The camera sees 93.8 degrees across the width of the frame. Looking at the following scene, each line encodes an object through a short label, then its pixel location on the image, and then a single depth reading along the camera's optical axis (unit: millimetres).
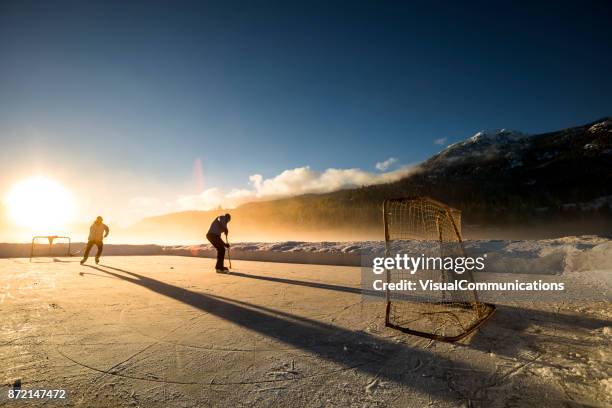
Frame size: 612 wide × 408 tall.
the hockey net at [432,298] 4065
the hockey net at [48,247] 19141
